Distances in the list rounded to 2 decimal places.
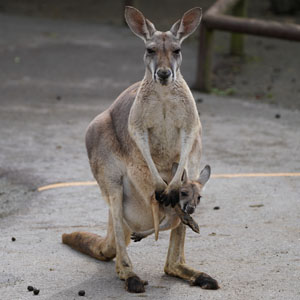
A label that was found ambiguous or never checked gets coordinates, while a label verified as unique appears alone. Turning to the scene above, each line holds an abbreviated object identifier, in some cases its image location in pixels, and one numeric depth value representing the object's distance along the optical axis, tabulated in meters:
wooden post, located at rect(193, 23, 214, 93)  19.97
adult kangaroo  9.22
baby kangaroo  9.09
